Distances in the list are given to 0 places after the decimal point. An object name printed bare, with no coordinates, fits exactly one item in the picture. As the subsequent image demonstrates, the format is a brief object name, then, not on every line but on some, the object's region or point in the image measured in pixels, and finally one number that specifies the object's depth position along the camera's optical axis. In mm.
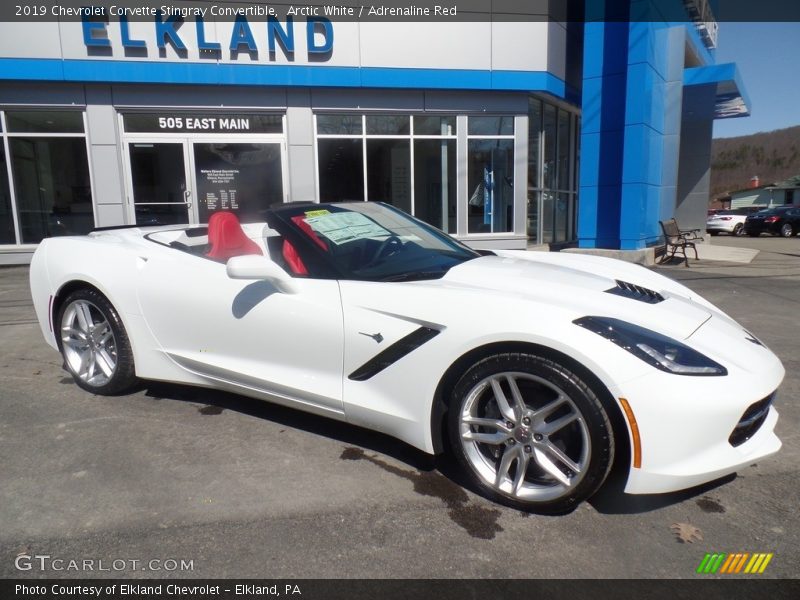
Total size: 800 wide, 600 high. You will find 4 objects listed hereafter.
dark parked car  25500
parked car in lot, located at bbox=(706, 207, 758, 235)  27969
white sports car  2180
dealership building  11078
